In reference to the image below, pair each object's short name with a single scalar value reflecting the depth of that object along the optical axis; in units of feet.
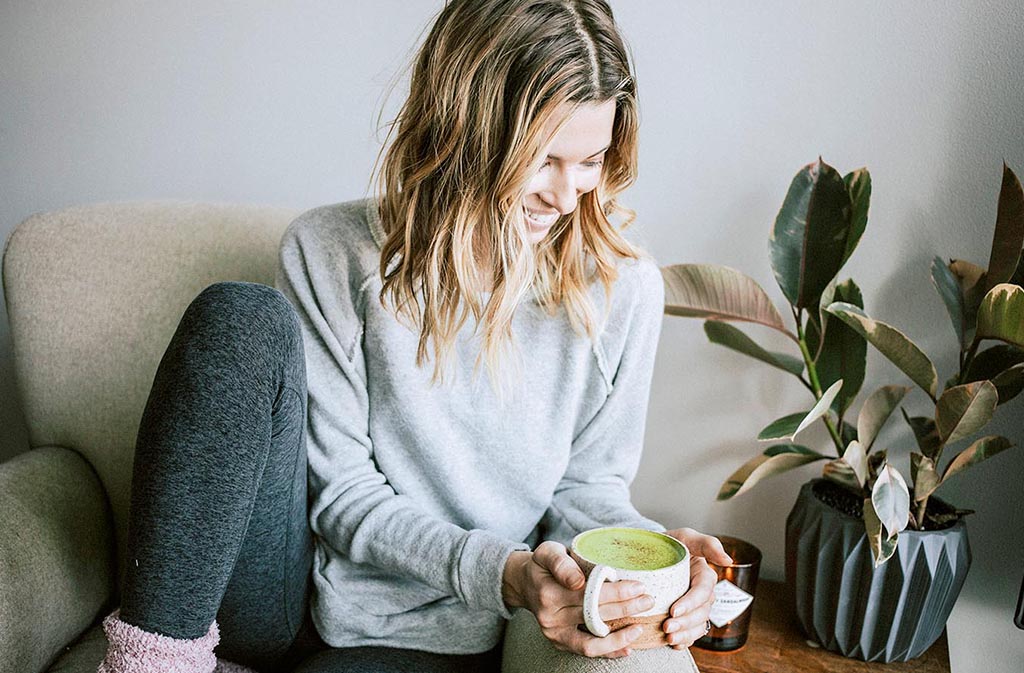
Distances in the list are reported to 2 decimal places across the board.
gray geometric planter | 3.48
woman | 2.44
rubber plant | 3.30
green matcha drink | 2.48
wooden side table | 3.63
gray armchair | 3.69
